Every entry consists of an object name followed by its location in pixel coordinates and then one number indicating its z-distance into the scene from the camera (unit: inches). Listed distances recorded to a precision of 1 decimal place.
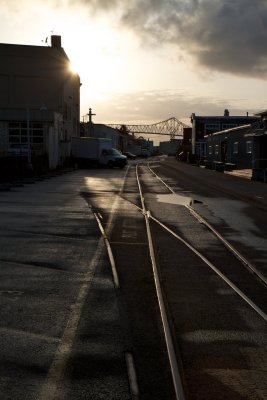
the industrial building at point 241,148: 1533.0
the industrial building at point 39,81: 2234.3
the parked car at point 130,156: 4553.9
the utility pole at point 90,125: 3736.2
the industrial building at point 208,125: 3759.8
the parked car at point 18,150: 1576.2
